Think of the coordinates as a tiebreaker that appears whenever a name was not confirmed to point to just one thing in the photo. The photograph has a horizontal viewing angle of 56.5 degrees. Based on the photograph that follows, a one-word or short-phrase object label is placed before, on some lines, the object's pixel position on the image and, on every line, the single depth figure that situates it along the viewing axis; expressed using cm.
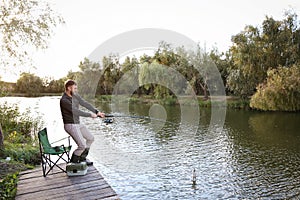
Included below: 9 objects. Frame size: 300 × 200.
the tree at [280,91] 2075
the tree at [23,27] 791
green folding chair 476
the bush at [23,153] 681
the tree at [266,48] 2322
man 458
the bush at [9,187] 362
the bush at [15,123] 971
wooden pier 387
